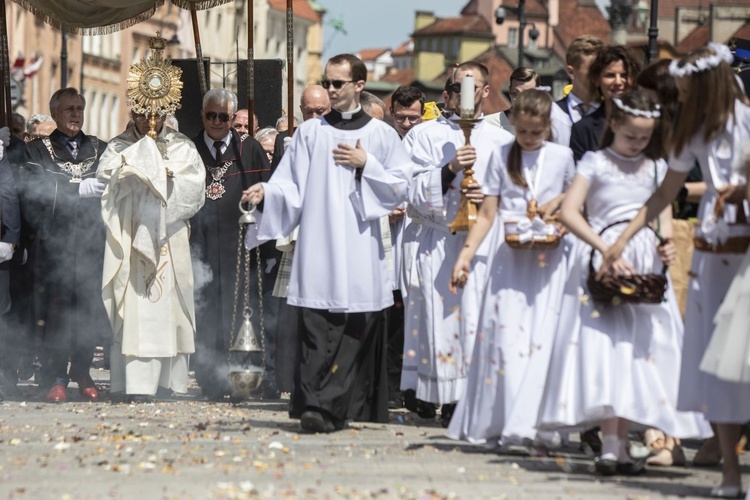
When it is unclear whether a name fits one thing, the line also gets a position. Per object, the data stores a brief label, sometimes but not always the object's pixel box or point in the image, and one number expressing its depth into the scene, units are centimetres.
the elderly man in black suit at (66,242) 1351
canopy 1498
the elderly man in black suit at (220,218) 1352
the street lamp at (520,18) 3644
